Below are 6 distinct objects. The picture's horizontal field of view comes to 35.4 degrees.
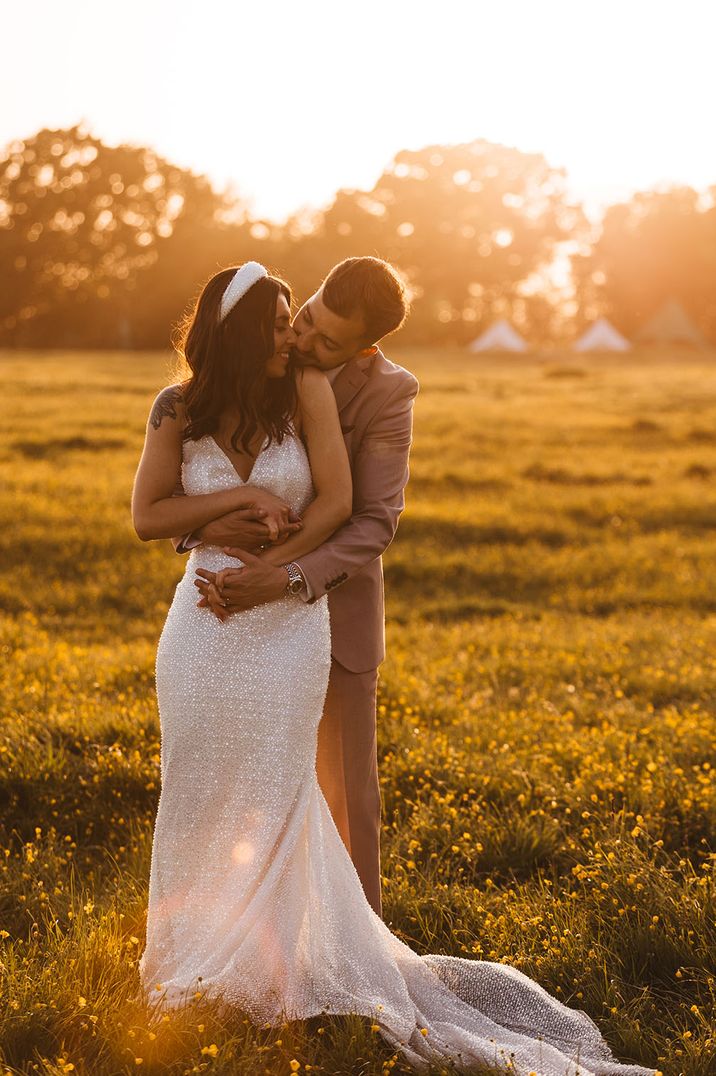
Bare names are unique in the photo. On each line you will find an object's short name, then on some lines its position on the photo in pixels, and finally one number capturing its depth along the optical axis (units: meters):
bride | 4.11
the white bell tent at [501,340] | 65.94
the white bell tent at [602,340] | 67.88
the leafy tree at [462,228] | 77.38
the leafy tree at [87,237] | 67.06
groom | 4.12
